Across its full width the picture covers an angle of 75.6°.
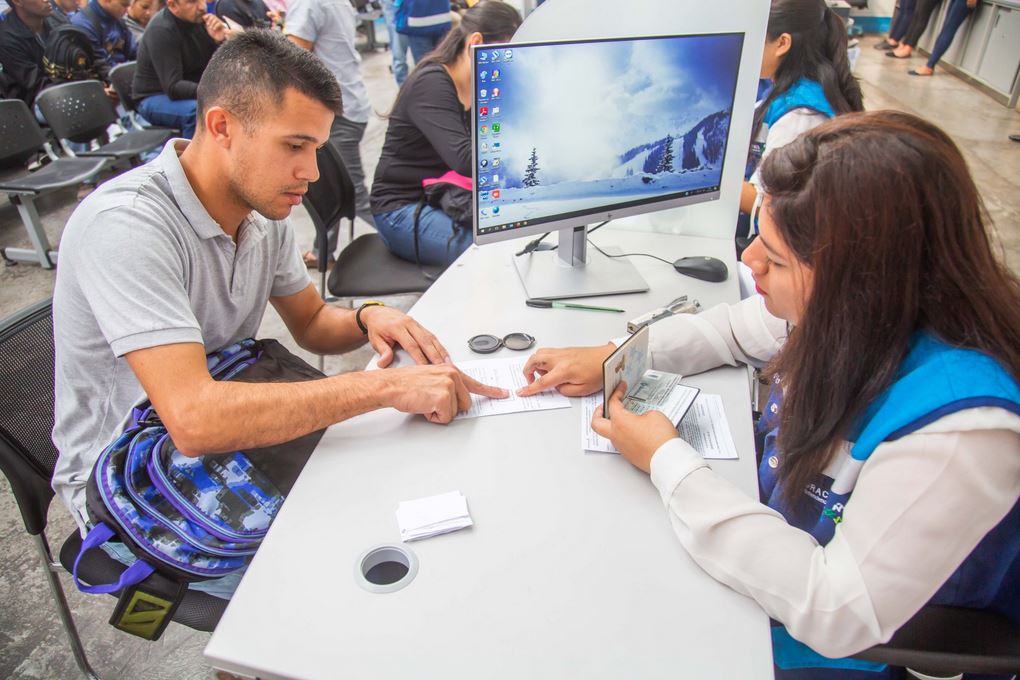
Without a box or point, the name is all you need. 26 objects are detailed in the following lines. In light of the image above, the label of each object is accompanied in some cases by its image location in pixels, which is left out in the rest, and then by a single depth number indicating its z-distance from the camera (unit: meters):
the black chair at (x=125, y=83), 4.43
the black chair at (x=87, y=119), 3.66
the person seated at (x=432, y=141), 2.33
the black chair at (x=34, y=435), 1.16
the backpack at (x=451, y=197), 2.33
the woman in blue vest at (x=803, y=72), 2.07
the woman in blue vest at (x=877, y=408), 0.72
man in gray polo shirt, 1.04
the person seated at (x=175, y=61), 3.78
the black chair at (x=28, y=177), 3.48
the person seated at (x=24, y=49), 4.51
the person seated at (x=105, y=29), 4.89
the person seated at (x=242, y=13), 4.23
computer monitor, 1.33
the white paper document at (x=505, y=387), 1.17
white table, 0.75
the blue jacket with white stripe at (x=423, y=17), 4.61
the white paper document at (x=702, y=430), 1.06
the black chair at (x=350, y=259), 2.28
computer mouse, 1.63
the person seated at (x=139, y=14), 5.04
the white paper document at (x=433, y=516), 0.91
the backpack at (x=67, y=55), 4.52
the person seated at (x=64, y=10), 5.18
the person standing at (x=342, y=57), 3.36
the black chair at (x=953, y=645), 0.86
